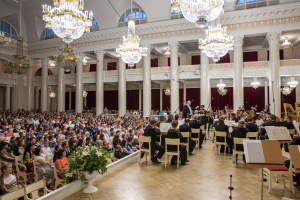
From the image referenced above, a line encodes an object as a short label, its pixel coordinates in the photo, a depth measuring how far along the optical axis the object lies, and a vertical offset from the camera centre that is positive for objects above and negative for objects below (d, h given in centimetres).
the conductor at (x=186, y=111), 913 -32
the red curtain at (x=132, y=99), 2324 +52
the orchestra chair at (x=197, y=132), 709 -96
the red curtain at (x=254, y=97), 1856 +56
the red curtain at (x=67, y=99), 2622 +62
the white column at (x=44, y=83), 2097 +205
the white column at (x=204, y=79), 1504 +176
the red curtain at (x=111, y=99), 2414 +55
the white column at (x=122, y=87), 1756 +140
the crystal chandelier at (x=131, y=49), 908 +248
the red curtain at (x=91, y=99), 2511 +59
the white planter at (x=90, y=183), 378 -147
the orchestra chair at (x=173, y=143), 525 -98
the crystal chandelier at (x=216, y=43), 916 +268
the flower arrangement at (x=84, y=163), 374 -107
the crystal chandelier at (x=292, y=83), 1336 +128
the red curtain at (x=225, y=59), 1881 +399
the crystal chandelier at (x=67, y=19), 673 +281
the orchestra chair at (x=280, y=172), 377 -125
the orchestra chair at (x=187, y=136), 621 -96
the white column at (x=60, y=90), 2025 +135
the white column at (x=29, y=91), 2194 +137
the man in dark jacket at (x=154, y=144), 575 -111
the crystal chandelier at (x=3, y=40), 1032 +328
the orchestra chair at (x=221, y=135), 640 -96
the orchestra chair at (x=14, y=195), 263 -118
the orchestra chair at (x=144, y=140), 562 -98
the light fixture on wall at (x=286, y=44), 1424 +401
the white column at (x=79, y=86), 1914 +164
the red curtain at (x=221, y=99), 1961 +41
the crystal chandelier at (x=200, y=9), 584 +268
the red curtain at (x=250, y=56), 1842 +414
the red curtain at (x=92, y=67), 2445 +428
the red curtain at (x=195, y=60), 2019 +420
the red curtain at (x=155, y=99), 2225 +50
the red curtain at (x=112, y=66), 2342 +425
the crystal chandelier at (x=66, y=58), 1119 +249
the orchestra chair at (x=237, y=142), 536 -99
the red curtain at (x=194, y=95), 2055 +84
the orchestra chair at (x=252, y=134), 611 -90
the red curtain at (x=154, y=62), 2183 +431
